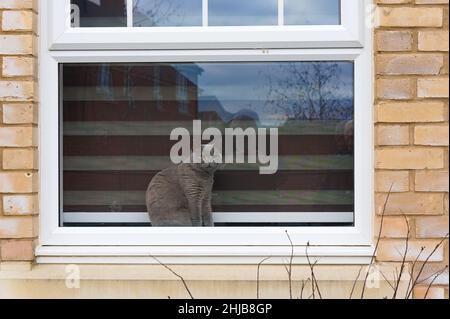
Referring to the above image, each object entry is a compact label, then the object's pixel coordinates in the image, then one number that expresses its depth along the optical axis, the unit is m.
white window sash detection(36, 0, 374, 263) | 2.90
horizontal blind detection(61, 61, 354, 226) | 3.00
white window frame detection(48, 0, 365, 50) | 2.90
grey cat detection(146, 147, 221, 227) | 3.06
